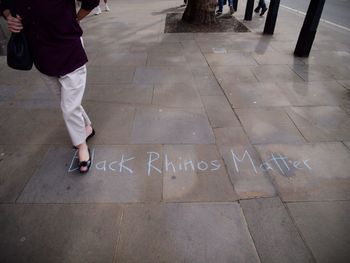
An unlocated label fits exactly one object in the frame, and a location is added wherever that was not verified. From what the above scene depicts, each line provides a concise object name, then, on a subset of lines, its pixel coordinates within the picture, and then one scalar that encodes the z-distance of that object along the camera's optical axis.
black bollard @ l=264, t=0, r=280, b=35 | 7.18
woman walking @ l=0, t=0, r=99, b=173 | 2.11
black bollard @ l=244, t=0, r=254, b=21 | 8.99
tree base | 8.18
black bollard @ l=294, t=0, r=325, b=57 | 5.42
